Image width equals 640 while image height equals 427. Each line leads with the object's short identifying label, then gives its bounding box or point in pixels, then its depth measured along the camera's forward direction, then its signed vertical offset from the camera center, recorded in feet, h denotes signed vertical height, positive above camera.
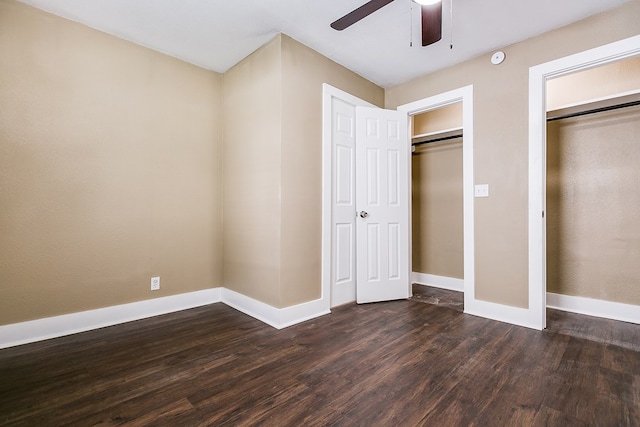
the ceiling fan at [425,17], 5.99 +4.22
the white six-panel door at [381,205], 11.03 +0.30
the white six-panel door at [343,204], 10.46 +0.34
